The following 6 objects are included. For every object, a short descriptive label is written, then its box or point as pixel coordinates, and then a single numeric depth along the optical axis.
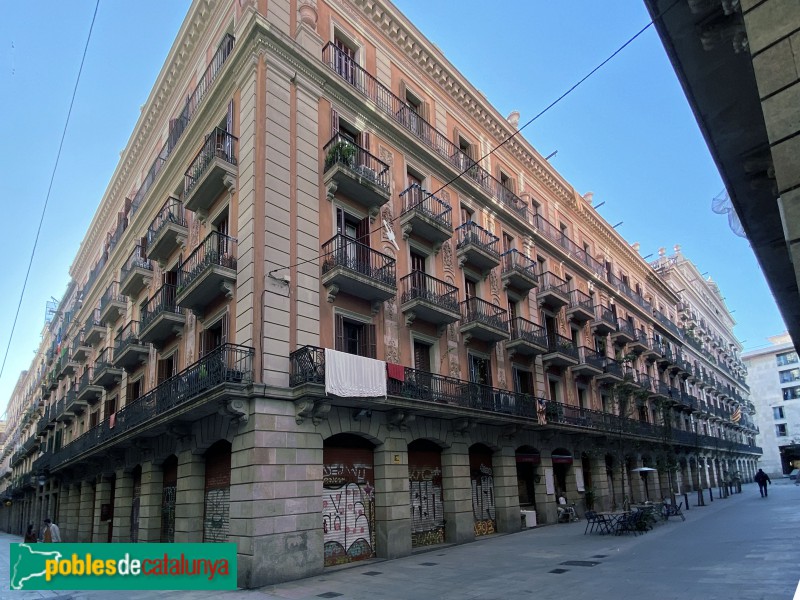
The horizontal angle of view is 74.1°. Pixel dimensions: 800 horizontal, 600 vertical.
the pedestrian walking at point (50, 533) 19.72
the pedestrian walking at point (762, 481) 35.69
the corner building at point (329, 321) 14.66
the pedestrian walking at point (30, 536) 23.66
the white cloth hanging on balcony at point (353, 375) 14.38
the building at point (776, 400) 83.25
